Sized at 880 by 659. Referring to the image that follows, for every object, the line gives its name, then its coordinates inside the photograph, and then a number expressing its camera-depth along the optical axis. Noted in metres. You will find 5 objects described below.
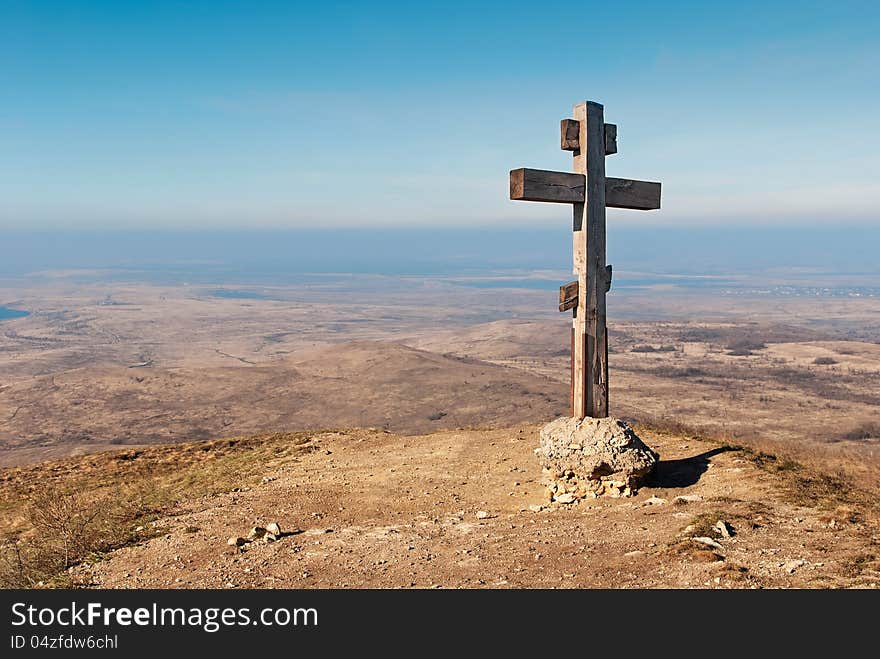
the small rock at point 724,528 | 6.92
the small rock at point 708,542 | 6.61
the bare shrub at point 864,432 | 28.11
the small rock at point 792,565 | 5.88
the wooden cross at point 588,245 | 9.50
